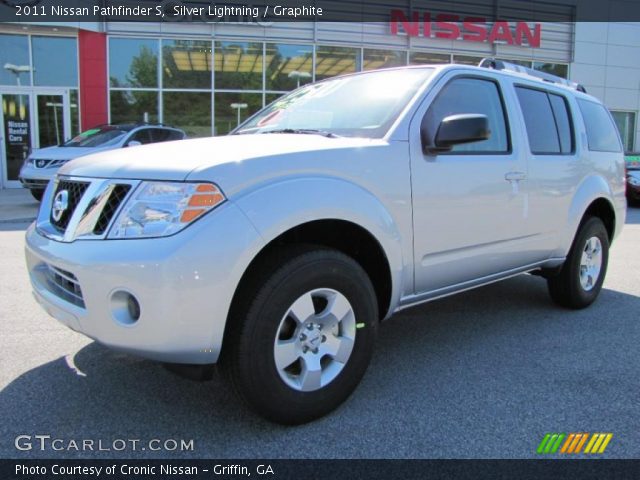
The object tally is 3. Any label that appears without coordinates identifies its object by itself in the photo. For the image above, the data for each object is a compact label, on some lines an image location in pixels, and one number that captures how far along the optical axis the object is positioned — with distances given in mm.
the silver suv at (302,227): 2266
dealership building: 15125
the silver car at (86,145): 10852
